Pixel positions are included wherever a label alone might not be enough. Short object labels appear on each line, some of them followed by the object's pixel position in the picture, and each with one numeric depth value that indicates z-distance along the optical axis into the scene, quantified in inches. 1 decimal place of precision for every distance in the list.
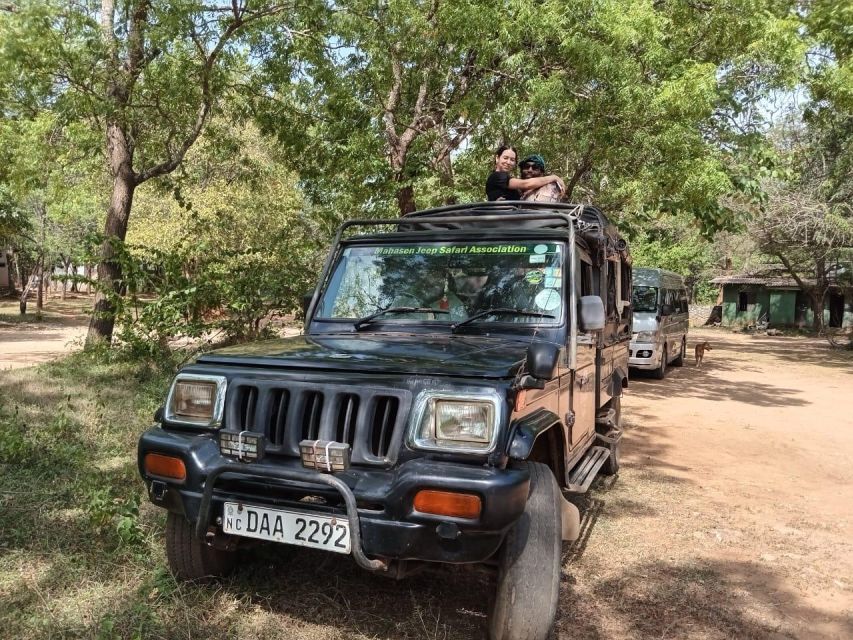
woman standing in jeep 235.1
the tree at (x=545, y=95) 350.3
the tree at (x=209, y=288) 377.4
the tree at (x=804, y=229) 737.0
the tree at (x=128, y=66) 360.5
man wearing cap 233.0
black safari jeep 106.6
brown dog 682.2
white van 534.6
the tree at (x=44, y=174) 518.3
